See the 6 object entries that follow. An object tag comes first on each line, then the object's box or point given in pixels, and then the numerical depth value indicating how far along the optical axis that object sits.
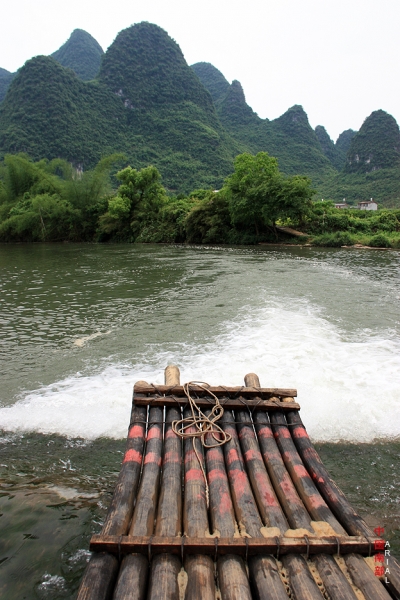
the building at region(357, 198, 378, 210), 52.42
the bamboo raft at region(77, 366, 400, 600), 1.96
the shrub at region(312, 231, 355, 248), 28.14
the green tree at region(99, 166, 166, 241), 38.69
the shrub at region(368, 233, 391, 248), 26.17
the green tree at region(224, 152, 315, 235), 28.81
